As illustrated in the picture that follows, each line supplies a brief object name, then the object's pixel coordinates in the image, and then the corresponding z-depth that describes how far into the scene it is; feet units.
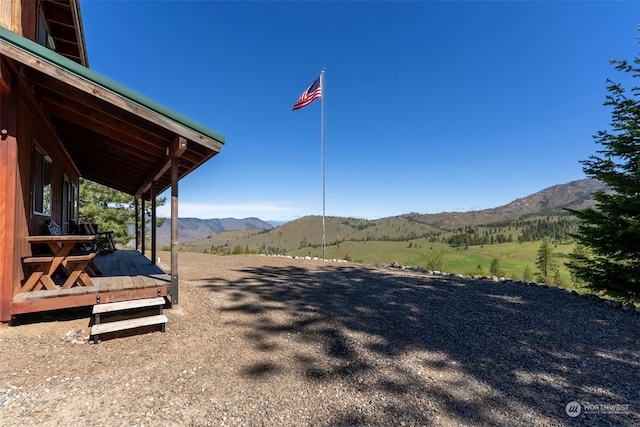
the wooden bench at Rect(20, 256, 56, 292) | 13.64
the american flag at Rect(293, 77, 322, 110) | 42.22
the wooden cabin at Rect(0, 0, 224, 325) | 12.62
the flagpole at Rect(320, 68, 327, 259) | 42.93
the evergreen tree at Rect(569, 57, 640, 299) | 21.34
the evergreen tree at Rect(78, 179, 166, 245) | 55.11
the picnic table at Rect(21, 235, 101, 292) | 13.61
